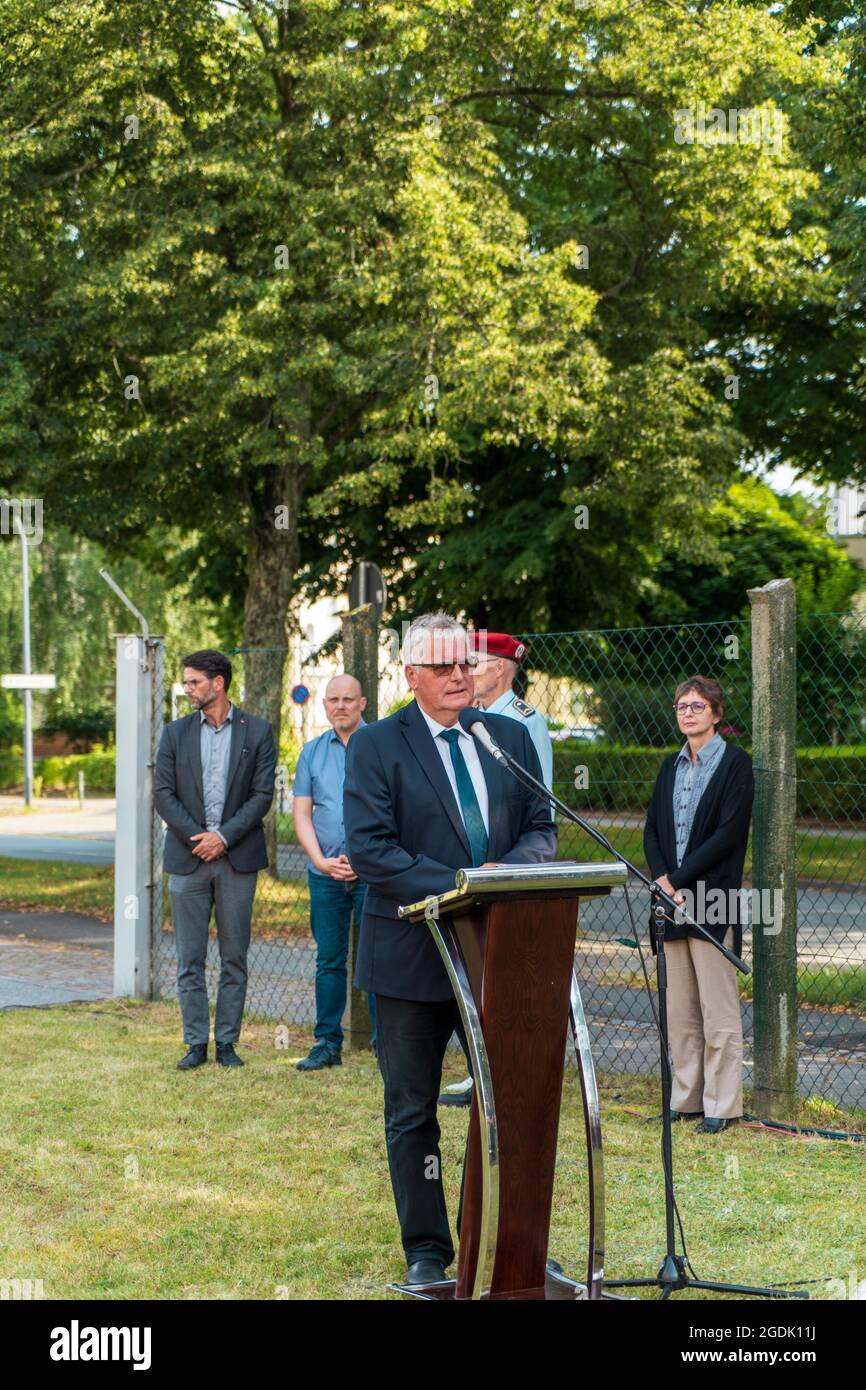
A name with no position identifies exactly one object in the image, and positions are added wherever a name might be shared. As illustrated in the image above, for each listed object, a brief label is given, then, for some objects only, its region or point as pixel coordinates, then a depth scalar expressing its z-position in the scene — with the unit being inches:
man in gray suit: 311.7
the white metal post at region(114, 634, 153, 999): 384.2
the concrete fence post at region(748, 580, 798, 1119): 269.7
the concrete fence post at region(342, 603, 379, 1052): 328.8
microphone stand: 166.2
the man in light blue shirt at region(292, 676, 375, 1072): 304.2
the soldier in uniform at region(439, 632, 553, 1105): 270.8
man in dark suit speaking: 182.5
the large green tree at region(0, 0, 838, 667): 563.8
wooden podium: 159.2
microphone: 169.0
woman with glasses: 263.6
